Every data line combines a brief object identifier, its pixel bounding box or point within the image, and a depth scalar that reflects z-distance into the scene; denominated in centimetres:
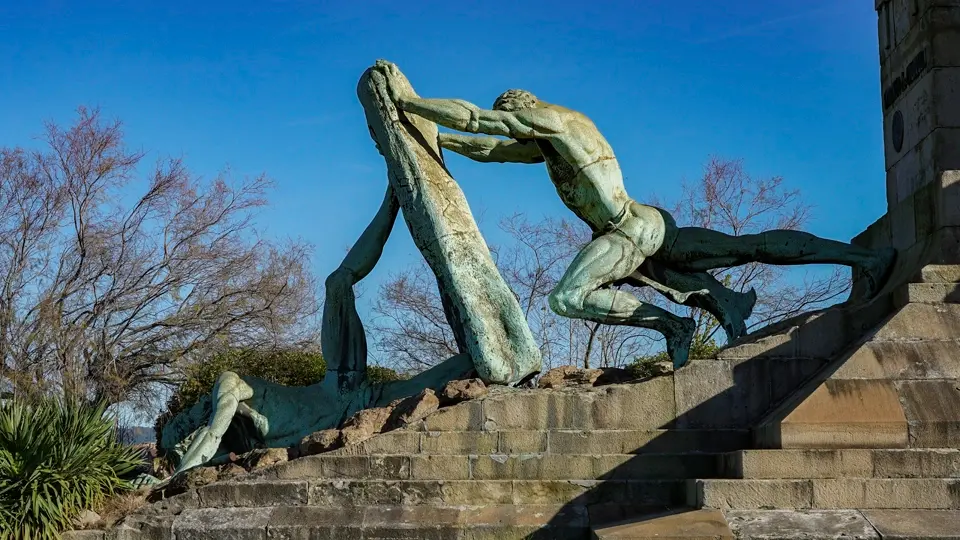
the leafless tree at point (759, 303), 2095
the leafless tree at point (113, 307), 1964
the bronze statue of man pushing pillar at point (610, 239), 970
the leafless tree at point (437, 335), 2247
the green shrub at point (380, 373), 1722
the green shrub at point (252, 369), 1795
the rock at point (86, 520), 914
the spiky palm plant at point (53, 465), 913
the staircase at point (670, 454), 758
